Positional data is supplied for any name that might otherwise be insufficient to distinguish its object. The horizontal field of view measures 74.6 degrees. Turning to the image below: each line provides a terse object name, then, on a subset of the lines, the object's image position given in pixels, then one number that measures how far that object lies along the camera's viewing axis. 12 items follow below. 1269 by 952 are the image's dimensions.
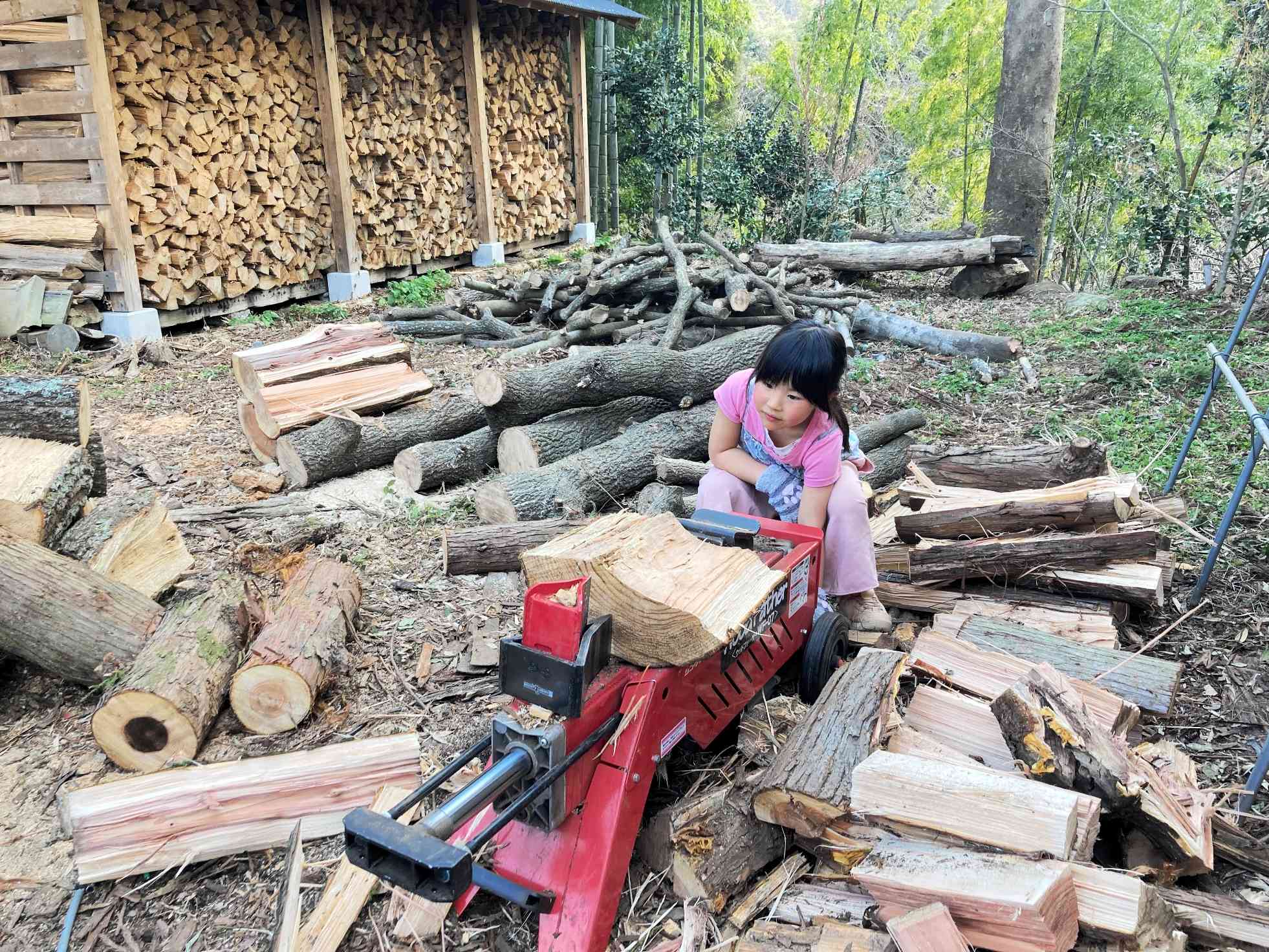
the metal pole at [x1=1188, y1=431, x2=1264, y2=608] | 2.83
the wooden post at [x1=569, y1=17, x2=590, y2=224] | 12.51
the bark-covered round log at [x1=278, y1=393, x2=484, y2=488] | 4.73
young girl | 2.71
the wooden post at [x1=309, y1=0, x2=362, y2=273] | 8.73
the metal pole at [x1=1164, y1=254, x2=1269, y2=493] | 3.44
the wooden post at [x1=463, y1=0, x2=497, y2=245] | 10.58
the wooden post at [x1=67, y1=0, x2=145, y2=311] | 6.62
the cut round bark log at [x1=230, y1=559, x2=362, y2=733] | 2.68
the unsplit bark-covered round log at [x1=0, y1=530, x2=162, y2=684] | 2.82
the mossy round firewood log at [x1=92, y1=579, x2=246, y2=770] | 2.51
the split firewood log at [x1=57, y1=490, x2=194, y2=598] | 3.23
